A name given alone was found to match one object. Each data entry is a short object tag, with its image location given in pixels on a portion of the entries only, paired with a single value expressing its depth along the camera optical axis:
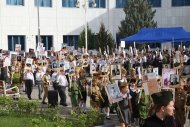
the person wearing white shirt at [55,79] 20.97
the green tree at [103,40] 54.88
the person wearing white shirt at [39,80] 22.91
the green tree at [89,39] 56.88
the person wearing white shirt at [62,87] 20.64
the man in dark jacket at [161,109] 5.70
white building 55.25
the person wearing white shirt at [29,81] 22.70
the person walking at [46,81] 21.01
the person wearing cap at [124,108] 13.41
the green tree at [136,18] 56.81
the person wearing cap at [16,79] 23.94
